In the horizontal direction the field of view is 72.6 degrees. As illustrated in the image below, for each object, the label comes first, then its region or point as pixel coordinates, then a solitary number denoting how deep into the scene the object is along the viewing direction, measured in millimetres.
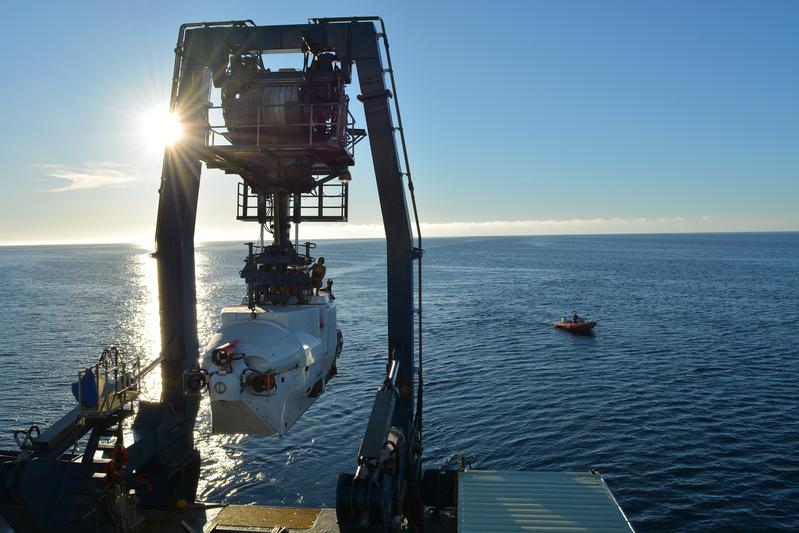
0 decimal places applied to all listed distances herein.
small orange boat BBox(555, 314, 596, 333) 58969
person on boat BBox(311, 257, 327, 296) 16312
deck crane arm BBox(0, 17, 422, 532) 12828
